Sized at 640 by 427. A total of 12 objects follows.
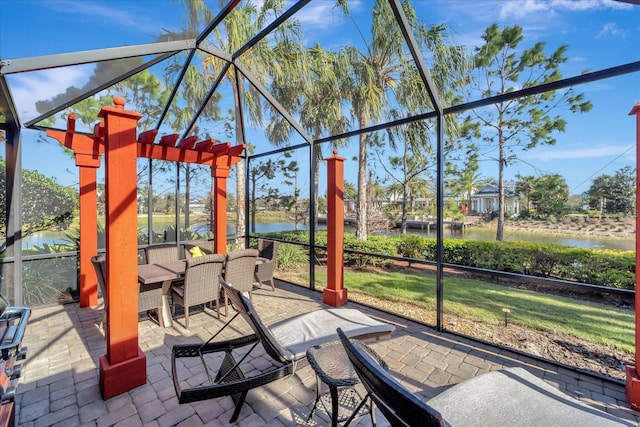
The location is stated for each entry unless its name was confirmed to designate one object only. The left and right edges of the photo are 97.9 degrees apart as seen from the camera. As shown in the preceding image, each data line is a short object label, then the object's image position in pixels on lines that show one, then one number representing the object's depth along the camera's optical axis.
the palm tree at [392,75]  7.96
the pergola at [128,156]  2.51
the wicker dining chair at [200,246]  5.78
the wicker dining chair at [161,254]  5.16
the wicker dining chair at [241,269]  4.16
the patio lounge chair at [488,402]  1.19
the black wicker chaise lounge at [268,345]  2.05
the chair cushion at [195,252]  5.36
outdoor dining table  3.81
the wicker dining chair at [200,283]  3.81
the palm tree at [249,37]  6.92
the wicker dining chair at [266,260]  5.27
